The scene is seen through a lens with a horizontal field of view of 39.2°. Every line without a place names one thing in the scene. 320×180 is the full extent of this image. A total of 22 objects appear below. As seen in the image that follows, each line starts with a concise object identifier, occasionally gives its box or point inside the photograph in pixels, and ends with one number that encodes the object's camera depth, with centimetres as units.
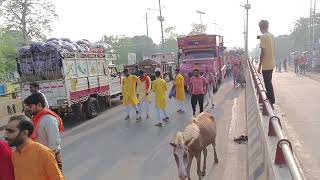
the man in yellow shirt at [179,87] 1609
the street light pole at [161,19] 5262
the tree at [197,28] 10072
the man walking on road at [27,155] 378
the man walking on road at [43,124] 568
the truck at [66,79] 1526
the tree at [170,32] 12112
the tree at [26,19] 5141
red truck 2472
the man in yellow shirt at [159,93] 1393
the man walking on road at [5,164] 390
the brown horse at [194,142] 610
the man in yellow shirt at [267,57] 879
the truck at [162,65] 3443
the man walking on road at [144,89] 1523
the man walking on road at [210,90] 1739
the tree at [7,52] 4425
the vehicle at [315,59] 4322
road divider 317
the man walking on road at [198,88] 1352
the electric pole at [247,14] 4850
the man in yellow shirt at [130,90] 1539
